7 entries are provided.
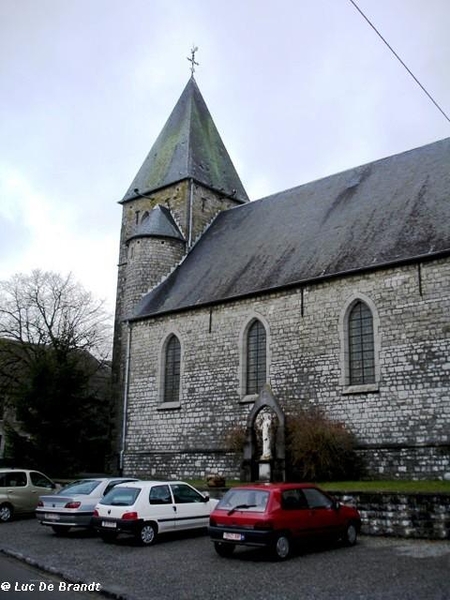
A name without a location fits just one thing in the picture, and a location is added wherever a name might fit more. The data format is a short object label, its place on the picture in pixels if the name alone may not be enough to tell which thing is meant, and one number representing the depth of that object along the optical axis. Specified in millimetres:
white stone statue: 17834
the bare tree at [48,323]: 33875
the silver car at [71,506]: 13000
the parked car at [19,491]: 15945
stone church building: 16844
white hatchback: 11664
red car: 9898
